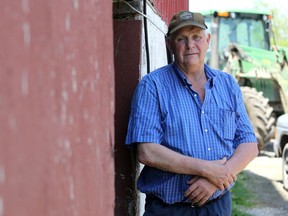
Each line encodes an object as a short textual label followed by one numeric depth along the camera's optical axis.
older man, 2.77
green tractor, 11.02
